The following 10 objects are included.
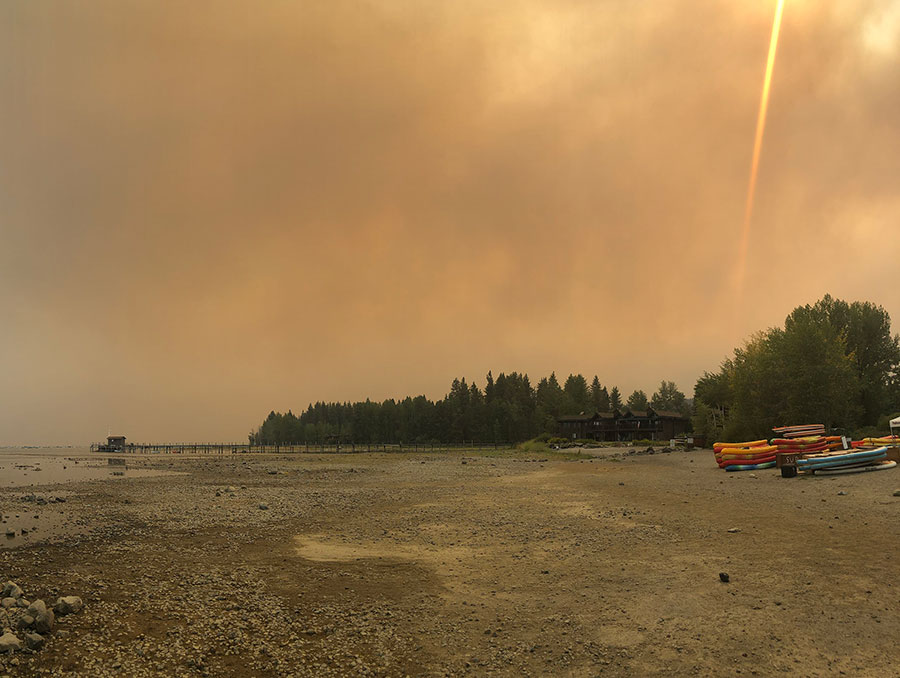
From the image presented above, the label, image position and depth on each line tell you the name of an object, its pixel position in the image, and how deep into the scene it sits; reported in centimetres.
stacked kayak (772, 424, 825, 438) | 4572
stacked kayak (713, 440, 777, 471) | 3891
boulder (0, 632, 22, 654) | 903
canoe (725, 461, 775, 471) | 3862
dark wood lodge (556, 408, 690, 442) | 14362
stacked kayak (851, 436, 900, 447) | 4009
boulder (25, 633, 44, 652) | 927
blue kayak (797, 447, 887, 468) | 2964
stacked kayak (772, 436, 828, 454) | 3722
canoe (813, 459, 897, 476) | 2972
